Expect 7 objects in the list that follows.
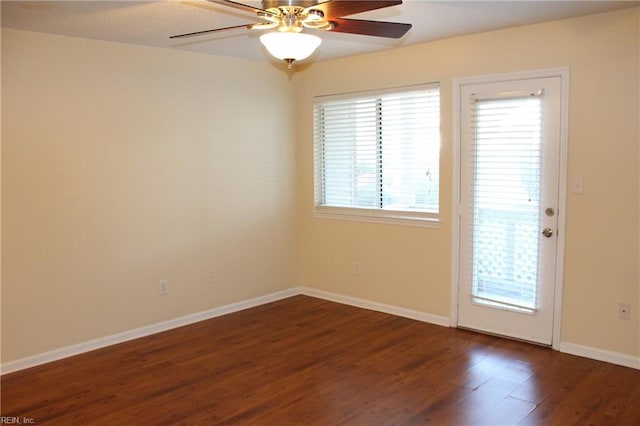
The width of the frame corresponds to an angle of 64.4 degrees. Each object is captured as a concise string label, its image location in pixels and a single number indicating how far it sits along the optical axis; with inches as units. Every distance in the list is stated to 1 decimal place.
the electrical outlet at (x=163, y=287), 175.5
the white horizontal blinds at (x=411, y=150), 176.9
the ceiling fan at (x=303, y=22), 91.7
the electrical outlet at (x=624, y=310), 139.0
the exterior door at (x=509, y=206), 150.2
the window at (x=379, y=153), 178.5
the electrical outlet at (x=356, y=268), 201.3
